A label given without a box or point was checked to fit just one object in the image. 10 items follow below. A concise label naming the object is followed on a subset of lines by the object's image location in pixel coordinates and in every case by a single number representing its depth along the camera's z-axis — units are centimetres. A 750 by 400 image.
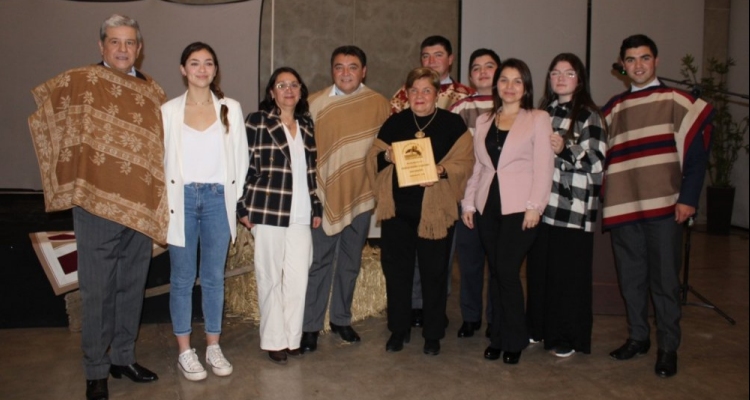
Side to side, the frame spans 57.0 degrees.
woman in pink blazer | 367
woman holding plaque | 379
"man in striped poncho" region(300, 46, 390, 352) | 399
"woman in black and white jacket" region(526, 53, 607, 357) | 382
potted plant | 852
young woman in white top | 342
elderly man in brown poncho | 315
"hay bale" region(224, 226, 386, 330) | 473
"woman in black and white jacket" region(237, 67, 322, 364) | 368
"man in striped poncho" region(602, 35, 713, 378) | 374
